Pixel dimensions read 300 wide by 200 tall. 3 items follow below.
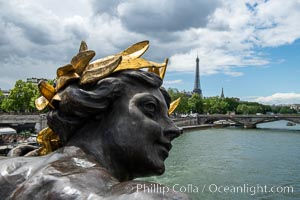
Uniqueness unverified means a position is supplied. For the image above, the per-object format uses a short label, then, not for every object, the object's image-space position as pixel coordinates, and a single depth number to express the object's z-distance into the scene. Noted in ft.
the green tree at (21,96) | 137.28
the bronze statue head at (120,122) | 5.52
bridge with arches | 190.90
